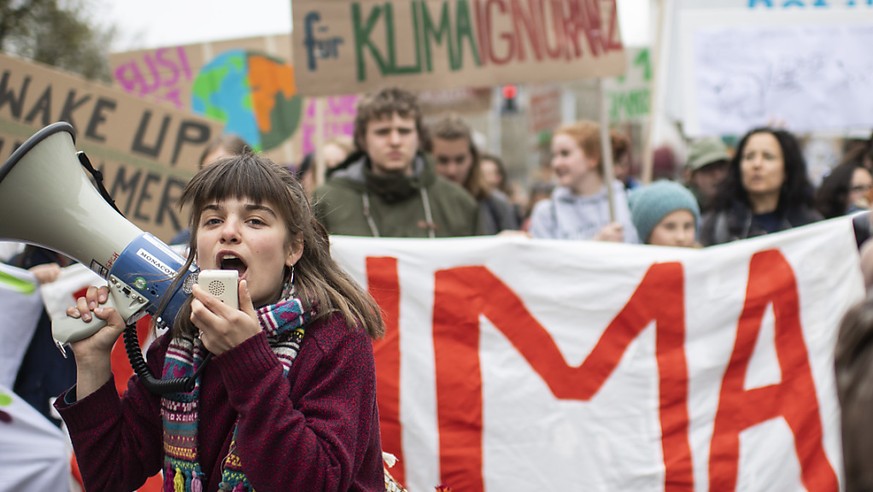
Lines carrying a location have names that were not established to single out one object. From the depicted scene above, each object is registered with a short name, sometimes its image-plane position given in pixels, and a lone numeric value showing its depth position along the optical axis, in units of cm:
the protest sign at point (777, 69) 516
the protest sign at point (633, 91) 982
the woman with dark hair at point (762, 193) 423
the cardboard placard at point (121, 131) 455
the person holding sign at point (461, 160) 549
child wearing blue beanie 380
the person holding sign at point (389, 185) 408
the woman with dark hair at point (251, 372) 179
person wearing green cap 574
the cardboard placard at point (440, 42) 473
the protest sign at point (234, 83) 745
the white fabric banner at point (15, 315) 326
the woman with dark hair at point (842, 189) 480
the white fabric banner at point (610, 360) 306
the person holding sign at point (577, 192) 460
